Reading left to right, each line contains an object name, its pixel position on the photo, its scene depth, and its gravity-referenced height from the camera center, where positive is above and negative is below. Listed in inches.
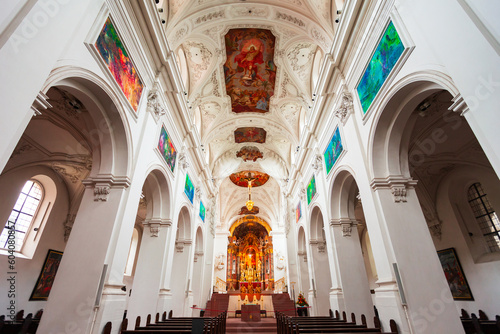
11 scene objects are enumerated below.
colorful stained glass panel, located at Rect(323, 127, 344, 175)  328.2 +190.3
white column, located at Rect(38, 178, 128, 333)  177.9 +29.4
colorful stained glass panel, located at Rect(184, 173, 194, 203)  461.7 +195.9
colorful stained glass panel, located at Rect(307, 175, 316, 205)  459.5 +194.0
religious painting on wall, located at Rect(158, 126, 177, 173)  331.3 +194.3
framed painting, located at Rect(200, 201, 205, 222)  611.7 +201.6
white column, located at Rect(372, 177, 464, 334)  178.7 +28.1
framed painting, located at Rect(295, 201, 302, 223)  586.6 +196.2
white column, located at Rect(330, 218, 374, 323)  318.7 +39.9
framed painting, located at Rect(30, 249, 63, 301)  415.5 +41.4
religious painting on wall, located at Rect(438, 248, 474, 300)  381.4 +38.5
